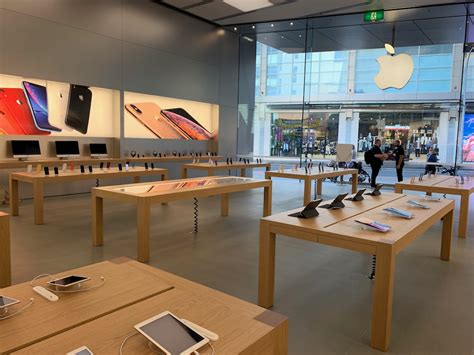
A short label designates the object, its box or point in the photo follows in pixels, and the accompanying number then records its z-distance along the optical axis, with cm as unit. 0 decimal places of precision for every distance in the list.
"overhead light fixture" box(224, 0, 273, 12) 853
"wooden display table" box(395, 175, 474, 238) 506
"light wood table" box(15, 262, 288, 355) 113
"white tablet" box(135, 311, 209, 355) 109
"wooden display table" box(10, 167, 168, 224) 505
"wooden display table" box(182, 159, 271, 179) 748
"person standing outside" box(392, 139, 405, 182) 979
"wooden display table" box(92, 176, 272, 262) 376
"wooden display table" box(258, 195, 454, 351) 230
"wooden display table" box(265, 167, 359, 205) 664
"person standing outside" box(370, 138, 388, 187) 979
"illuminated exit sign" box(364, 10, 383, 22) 875
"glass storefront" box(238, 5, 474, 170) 978
